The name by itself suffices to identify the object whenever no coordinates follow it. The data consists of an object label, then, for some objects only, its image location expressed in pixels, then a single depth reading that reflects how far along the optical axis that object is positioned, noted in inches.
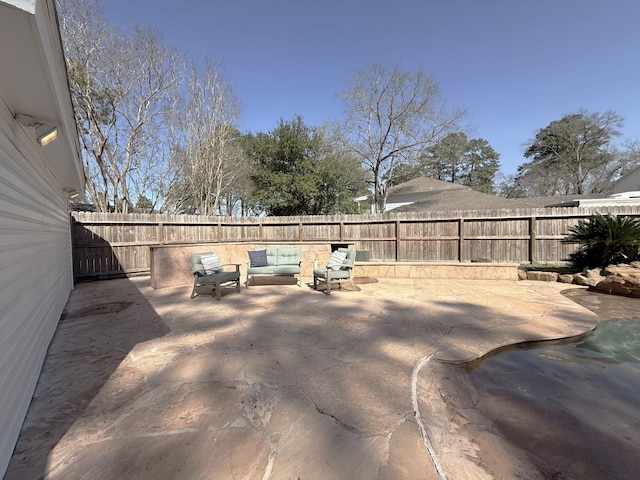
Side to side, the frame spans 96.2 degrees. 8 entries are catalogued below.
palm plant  258.4
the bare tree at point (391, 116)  642.2
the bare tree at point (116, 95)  397.1
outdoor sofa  253.6
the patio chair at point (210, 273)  207.9
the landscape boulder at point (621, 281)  218.2
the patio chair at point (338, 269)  226.5
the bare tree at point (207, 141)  540.1
